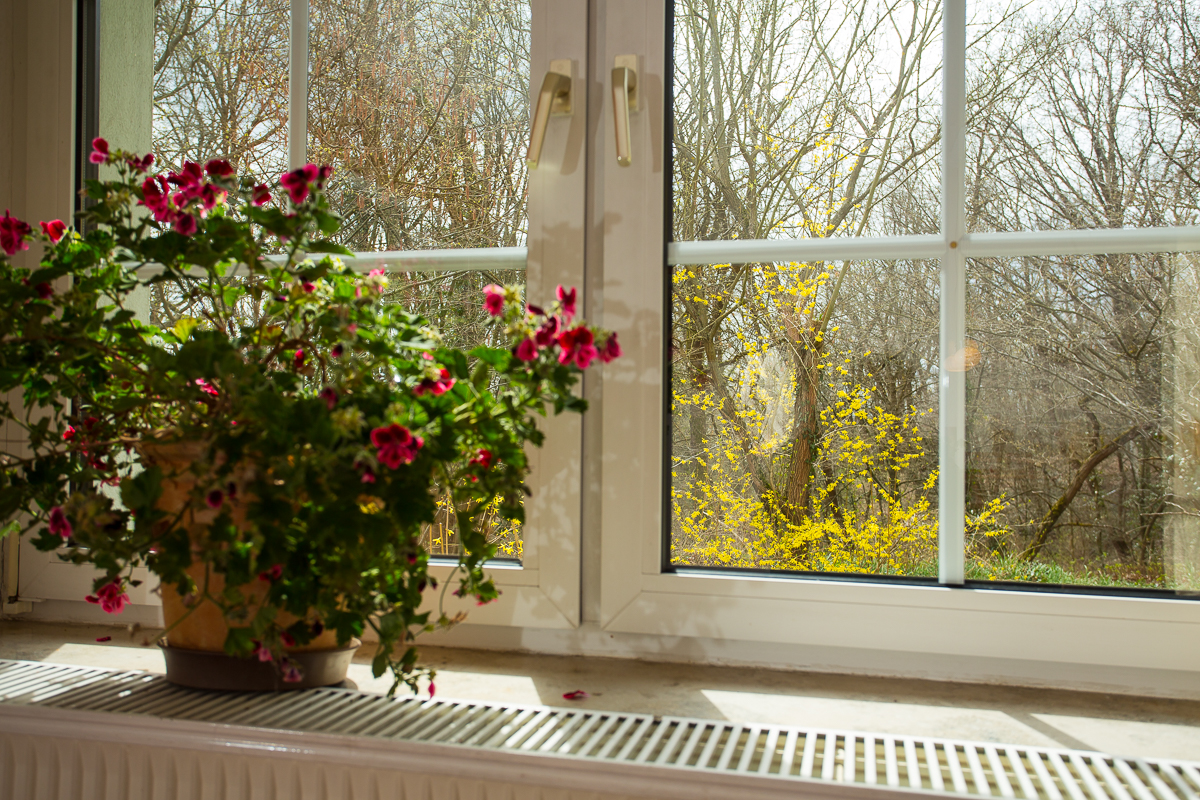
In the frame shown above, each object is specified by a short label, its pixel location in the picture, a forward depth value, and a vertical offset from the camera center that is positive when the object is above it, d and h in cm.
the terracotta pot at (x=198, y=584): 86 -20
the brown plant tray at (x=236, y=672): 93 -31
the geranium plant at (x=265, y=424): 75 -2
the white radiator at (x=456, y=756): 72 -34
